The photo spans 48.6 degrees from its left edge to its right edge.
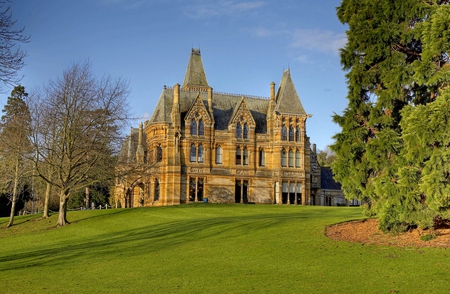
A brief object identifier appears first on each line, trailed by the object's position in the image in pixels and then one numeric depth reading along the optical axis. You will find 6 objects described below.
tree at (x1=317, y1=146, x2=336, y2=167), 108.16
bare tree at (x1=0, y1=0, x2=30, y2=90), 14.30
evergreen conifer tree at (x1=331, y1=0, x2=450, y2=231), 19.67
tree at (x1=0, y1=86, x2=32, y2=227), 37.53
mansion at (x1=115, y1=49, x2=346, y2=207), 54.62
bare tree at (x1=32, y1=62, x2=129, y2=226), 37.97
